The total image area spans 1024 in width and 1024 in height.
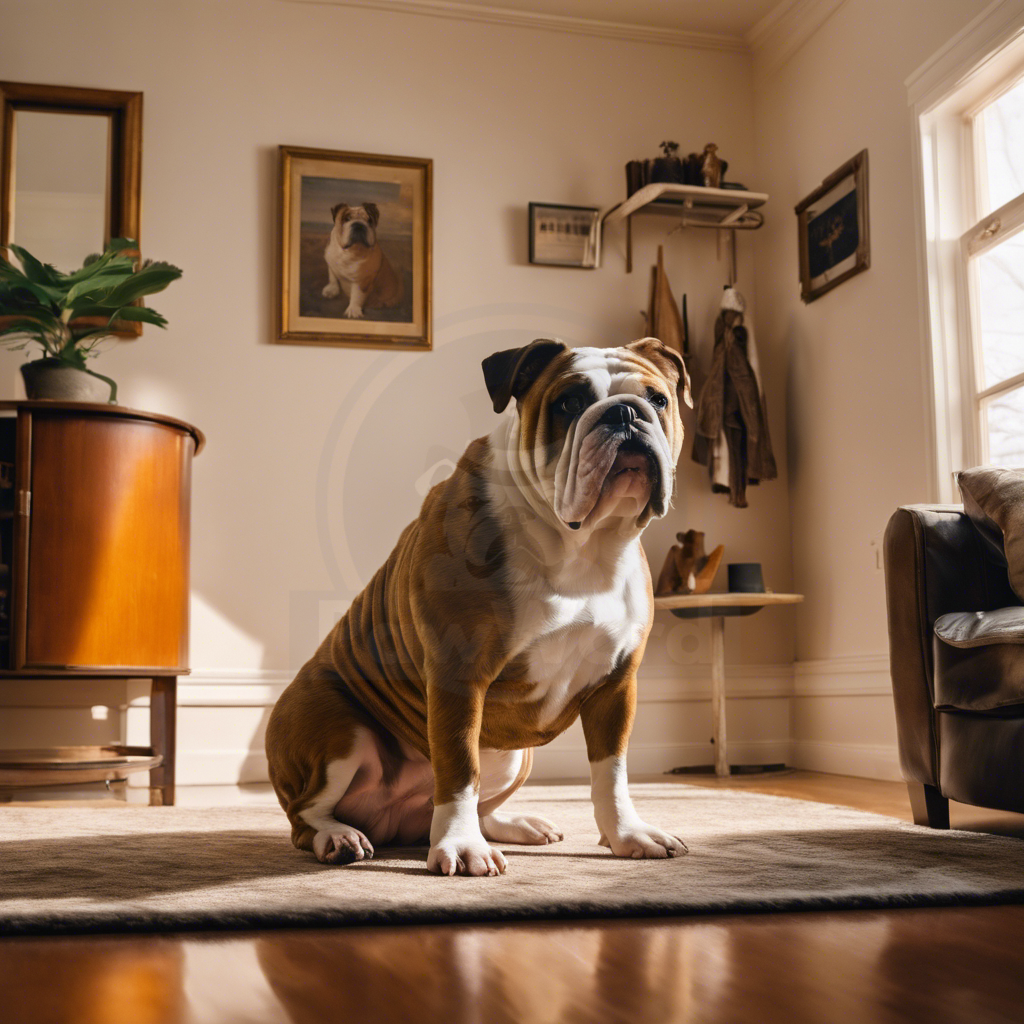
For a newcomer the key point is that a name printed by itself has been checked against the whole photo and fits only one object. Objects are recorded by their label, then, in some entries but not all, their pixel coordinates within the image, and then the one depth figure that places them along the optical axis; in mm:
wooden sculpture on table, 3885
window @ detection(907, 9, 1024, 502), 3129
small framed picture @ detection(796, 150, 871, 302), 3713
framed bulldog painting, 4031
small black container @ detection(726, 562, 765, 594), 3809
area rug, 1210
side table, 3707
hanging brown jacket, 4090
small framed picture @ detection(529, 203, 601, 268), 4262
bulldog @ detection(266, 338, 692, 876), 1554
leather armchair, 1833
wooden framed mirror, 3891
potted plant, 3205
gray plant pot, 3195
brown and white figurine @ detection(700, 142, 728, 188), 4211
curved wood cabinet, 2998
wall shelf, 4093
